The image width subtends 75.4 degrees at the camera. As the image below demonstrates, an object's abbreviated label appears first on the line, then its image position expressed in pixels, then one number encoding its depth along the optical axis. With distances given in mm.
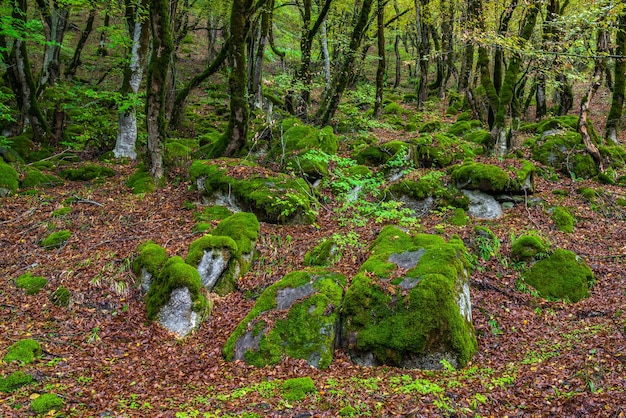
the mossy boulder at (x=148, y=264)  7023
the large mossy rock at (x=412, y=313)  5406
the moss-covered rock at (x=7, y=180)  9812
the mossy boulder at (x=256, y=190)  8992
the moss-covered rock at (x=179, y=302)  6340
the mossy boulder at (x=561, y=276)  7205
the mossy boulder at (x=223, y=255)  7067
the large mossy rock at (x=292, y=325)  5520
